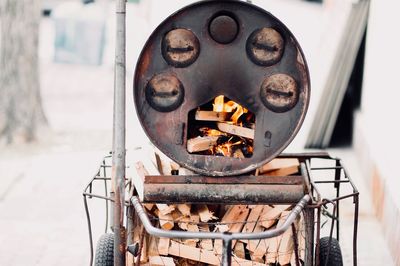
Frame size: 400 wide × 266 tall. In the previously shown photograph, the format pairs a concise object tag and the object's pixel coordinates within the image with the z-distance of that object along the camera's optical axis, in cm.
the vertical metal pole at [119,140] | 680
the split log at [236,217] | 741
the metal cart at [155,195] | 683
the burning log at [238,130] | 744
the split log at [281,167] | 819
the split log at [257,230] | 737
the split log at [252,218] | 742
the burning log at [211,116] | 751
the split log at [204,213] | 736
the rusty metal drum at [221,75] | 716
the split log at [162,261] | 730
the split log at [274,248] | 733
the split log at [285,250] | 731
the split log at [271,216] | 740
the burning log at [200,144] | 740
